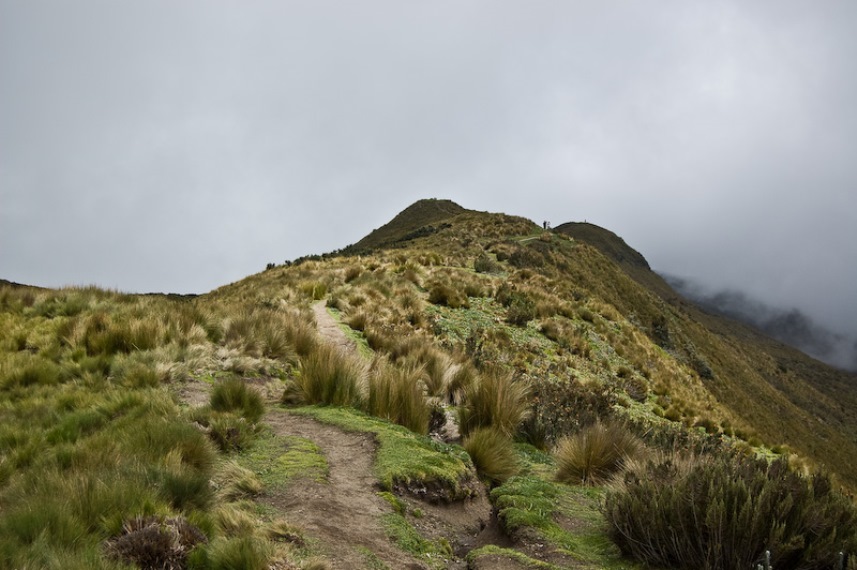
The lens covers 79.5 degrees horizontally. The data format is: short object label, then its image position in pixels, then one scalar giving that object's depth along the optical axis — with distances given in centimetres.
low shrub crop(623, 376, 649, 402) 1575
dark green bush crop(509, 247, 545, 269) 2920
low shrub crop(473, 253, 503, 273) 2520
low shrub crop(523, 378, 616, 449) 802
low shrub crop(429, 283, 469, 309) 1777
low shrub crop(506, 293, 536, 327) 1775
